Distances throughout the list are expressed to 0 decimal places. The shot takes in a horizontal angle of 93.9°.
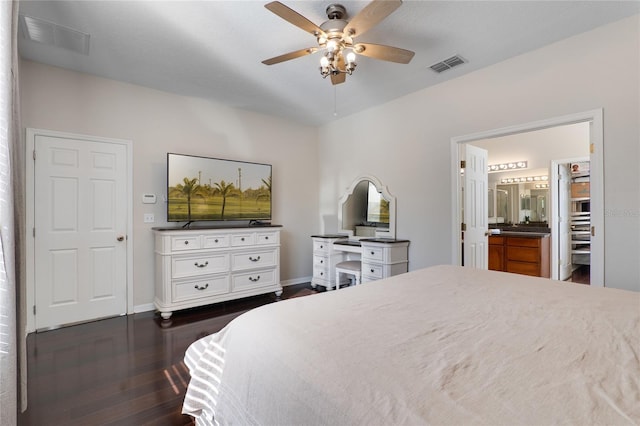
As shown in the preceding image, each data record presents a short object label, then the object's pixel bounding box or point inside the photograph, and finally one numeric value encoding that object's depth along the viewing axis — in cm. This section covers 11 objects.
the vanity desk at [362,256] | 365
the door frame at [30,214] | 292
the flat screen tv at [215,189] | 366
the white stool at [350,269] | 390
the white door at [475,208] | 352
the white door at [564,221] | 466
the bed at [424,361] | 69
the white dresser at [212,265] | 333
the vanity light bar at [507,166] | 511
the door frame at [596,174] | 245
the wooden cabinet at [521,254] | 443
